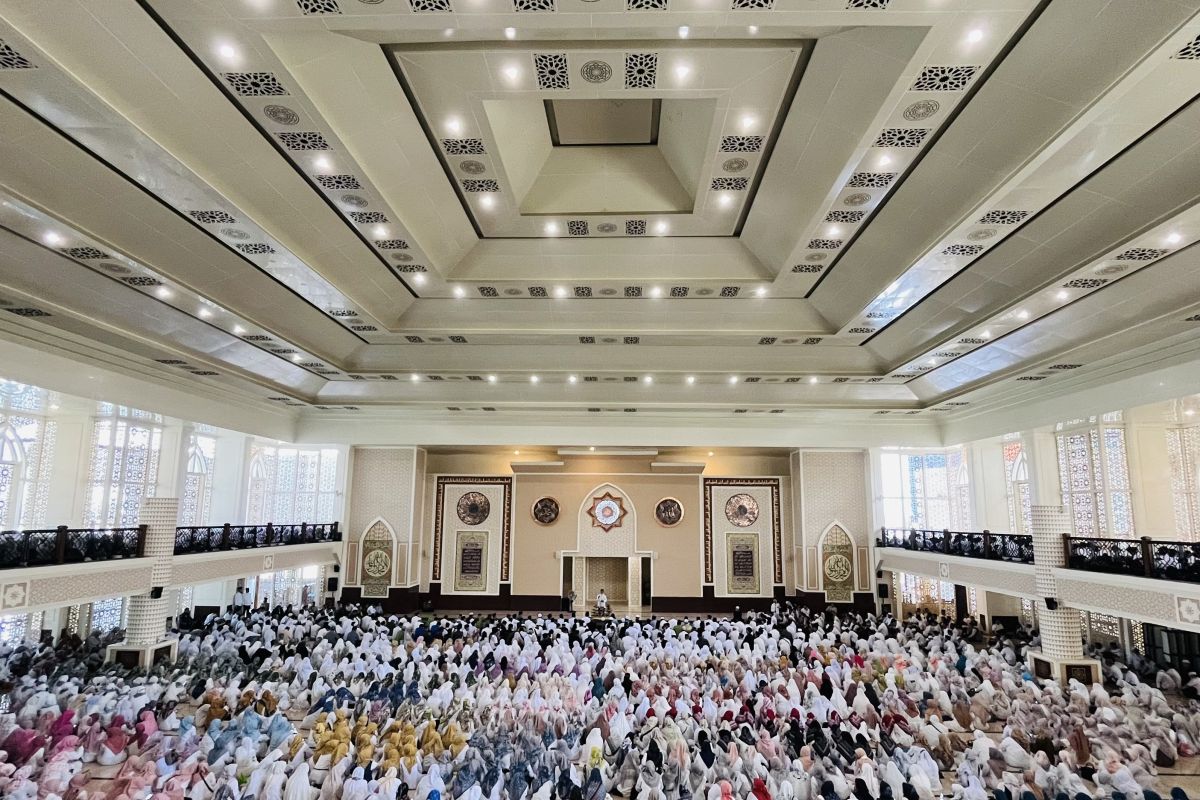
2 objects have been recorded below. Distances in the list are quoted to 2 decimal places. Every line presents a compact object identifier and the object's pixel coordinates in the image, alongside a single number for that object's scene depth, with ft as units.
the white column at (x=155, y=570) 34.24
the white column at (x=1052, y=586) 33.27
